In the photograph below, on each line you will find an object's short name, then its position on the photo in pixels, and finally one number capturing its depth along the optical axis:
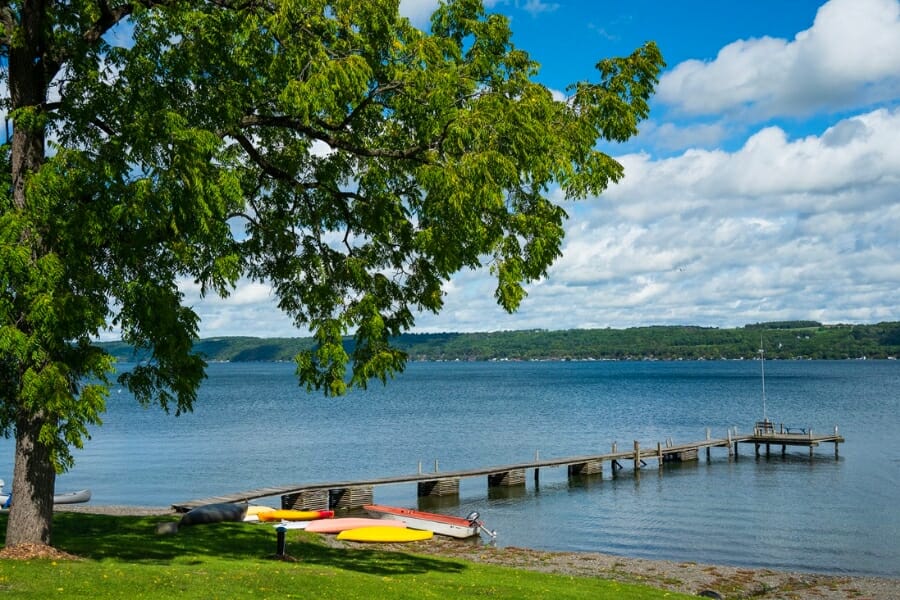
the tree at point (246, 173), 13.10
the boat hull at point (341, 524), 33.06
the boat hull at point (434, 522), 34.72
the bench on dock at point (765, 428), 69.38
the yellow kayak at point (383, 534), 31.31
